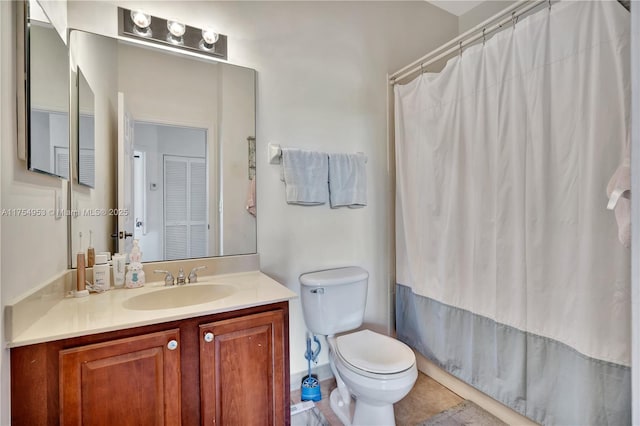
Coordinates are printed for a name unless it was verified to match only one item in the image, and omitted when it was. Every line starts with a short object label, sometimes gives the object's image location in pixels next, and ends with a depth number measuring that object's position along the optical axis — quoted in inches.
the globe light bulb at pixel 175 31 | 61.5
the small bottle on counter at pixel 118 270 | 55.1
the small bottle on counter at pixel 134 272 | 55.6
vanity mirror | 56.4
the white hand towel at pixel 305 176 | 71.4
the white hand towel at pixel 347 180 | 76.7
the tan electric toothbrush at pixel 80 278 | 49.7
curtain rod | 54.7
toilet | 55.5
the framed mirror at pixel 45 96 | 37.5
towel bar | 70.4
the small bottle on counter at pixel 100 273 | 51.9
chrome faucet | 58.4
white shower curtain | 47.1
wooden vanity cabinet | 35.9
